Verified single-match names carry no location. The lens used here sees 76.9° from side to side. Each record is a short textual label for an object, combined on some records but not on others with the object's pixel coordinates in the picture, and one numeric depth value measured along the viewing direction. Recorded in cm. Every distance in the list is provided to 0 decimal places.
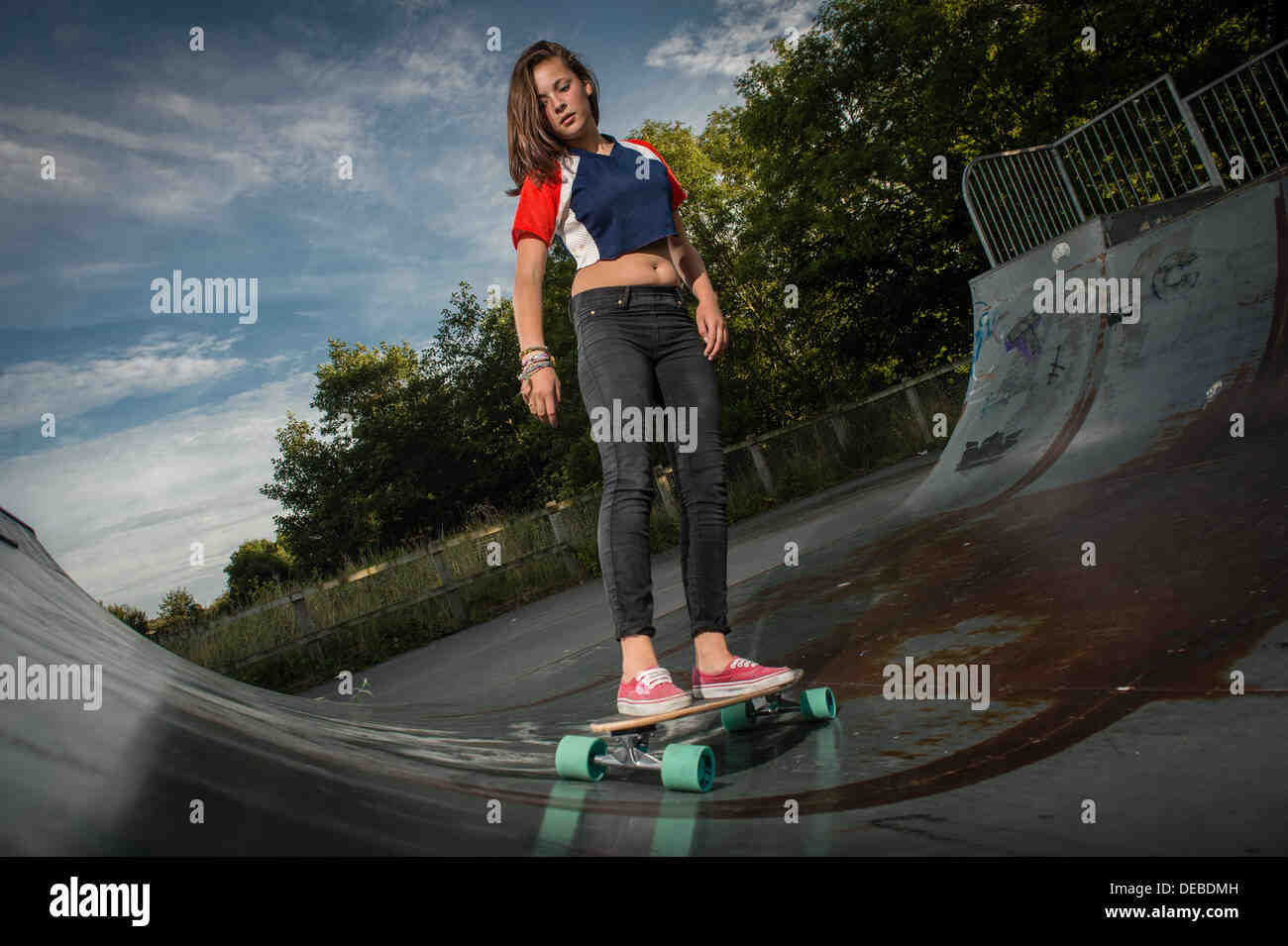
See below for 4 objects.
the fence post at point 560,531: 1206
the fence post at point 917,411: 1448
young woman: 205
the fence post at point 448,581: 1113
